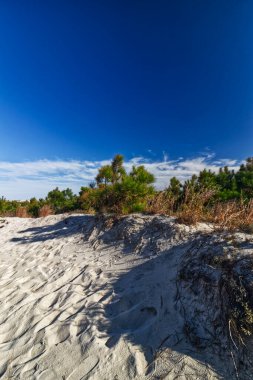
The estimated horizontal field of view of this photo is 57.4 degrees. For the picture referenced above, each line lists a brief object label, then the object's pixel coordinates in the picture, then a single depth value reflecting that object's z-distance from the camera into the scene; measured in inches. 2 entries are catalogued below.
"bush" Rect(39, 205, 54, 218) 465.7
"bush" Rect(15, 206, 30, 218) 518.9
